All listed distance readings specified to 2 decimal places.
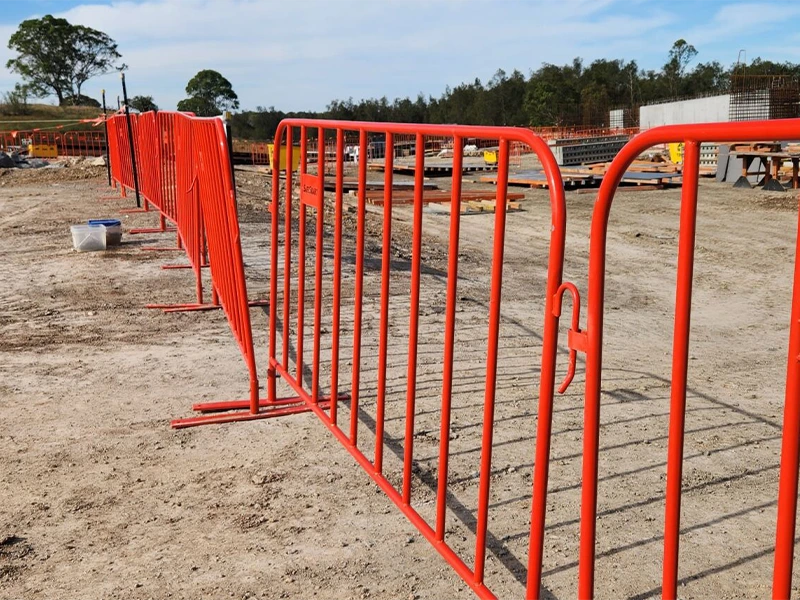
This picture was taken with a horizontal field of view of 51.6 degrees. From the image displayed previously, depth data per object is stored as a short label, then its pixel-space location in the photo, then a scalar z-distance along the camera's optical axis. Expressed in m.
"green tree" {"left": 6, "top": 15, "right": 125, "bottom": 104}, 99.69
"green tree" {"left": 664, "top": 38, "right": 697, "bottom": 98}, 102.06
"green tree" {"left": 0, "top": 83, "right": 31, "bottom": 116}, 75.31
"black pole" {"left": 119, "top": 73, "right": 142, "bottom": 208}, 14.80
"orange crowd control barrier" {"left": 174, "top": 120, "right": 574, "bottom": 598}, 2.55
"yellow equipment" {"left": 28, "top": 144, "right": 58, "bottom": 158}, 40.59
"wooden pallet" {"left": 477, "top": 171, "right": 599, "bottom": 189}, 25.58
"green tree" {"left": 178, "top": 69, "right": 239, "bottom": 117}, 108.58
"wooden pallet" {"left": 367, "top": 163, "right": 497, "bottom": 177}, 33.97
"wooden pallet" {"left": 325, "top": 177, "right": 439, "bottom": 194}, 24.11
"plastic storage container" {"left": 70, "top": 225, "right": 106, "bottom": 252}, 11.42
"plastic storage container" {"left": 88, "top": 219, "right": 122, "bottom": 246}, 11.86
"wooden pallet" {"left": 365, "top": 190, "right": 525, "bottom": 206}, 20.84
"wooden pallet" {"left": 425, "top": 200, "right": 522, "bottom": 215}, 19.53
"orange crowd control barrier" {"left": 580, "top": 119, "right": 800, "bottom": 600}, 1.66
